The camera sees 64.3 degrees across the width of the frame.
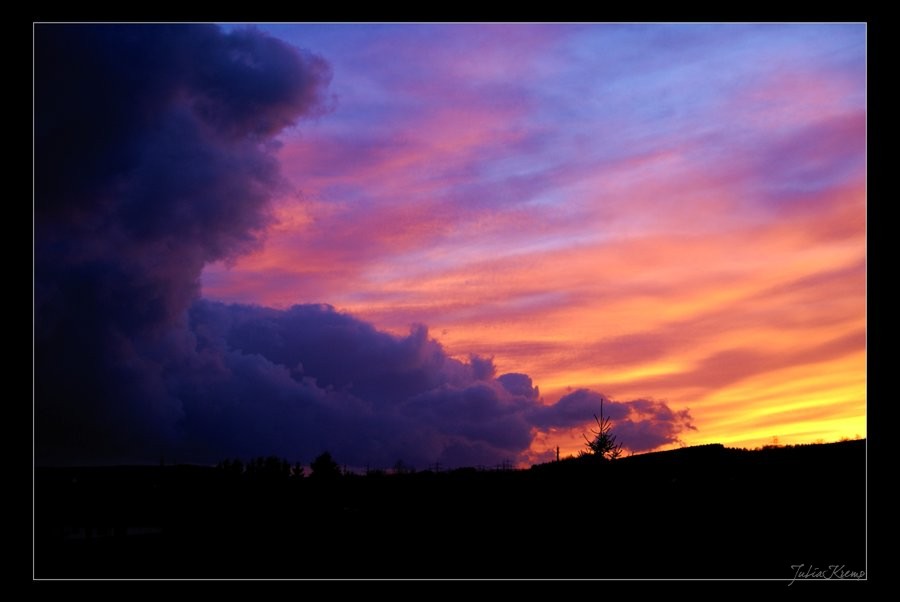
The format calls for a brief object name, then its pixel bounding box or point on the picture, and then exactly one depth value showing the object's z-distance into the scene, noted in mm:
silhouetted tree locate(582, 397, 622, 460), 41250
